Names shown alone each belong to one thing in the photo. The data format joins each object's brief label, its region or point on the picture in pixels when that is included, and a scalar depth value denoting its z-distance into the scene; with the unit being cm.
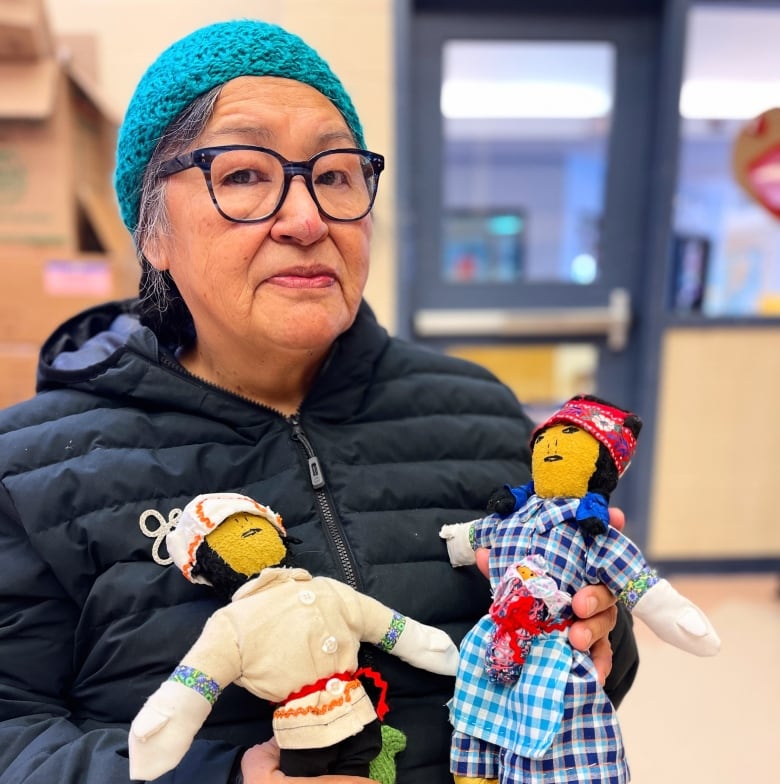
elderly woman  83
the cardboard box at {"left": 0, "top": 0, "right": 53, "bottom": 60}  175
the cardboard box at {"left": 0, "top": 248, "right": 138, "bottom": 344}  195
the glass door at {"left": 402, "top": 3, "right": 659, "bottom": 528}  247
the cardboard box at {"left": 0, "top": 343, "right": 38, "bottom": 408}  195
